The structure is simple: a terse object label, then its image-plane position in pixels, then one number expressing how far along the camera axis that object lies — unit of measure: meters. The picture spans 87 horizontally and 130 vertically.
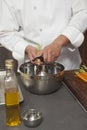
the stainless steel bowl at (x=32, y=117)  0.82
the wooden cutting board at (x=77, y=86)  0.98
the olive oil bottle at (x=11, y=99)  0.84
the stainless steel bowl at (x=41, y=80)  0.98
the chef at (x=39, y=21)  1.33
